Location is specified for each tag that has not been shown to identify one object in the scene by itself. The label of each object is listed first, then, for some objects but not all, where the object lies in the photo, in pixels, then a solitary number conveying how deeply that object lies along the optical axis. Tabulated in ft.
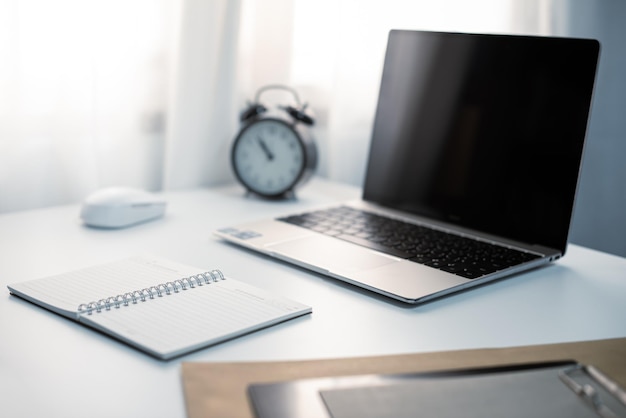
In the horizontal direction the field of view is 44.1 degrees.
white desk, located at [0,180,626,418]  2.30
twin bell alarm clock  4.66
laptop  3.43
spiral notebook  2.61
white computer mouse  3.94
